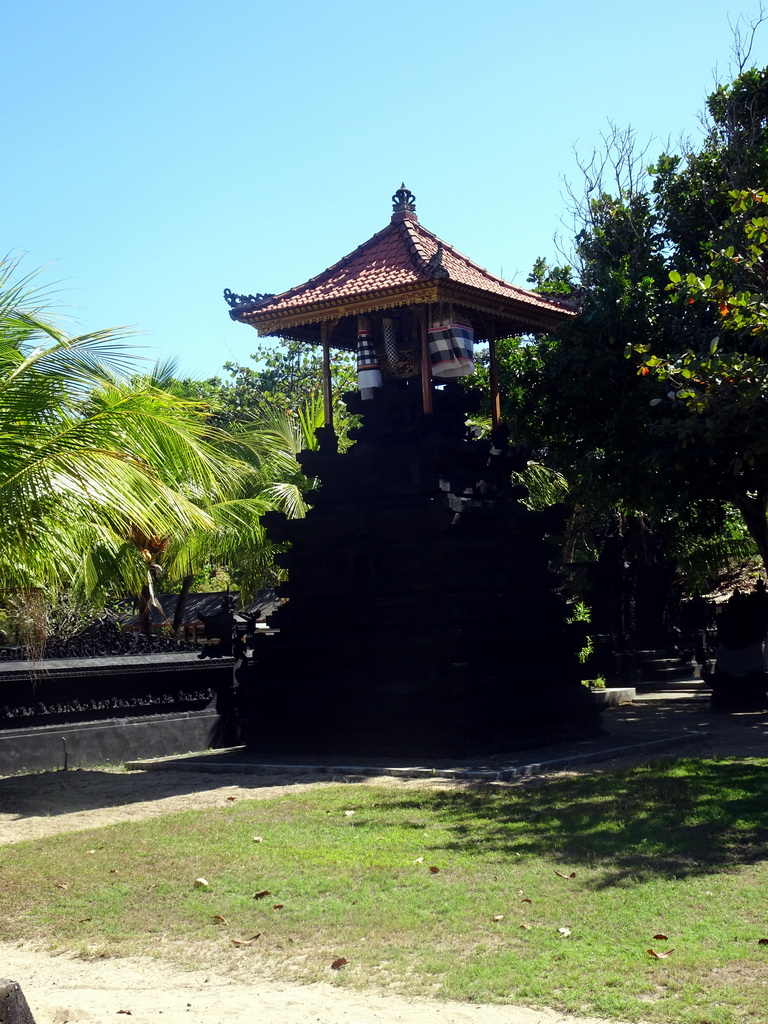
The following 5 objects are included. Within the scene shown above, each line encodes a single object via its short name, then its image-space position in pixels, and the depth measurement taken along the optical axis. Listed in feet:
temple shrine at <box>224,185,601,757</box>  44.62
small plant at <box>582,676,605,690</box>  80.51
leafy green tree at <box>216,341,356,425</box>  139.95
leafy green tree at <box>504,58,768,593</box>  54.03
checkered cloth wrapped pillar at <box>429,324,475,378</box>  46.34
